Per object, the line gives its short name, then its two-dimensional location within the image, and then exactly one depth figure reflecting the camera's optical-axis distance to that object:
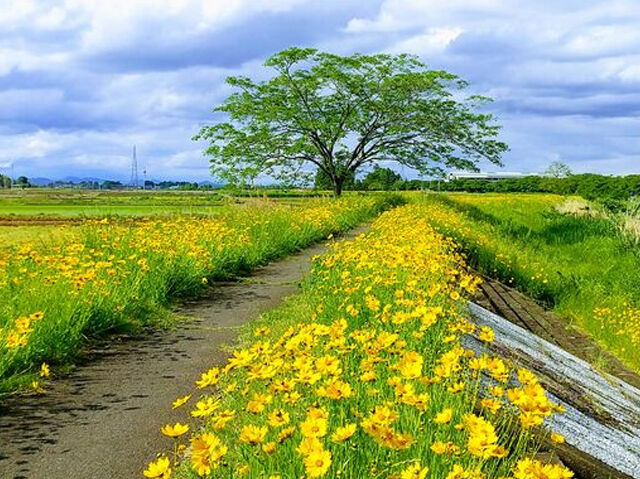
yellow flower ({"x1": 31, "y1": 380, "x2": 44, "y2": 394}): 4.77
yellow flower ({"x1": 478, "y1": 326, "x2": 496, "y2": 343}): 3.38
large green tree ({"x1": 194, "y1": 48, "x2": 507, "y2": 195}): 32.16
